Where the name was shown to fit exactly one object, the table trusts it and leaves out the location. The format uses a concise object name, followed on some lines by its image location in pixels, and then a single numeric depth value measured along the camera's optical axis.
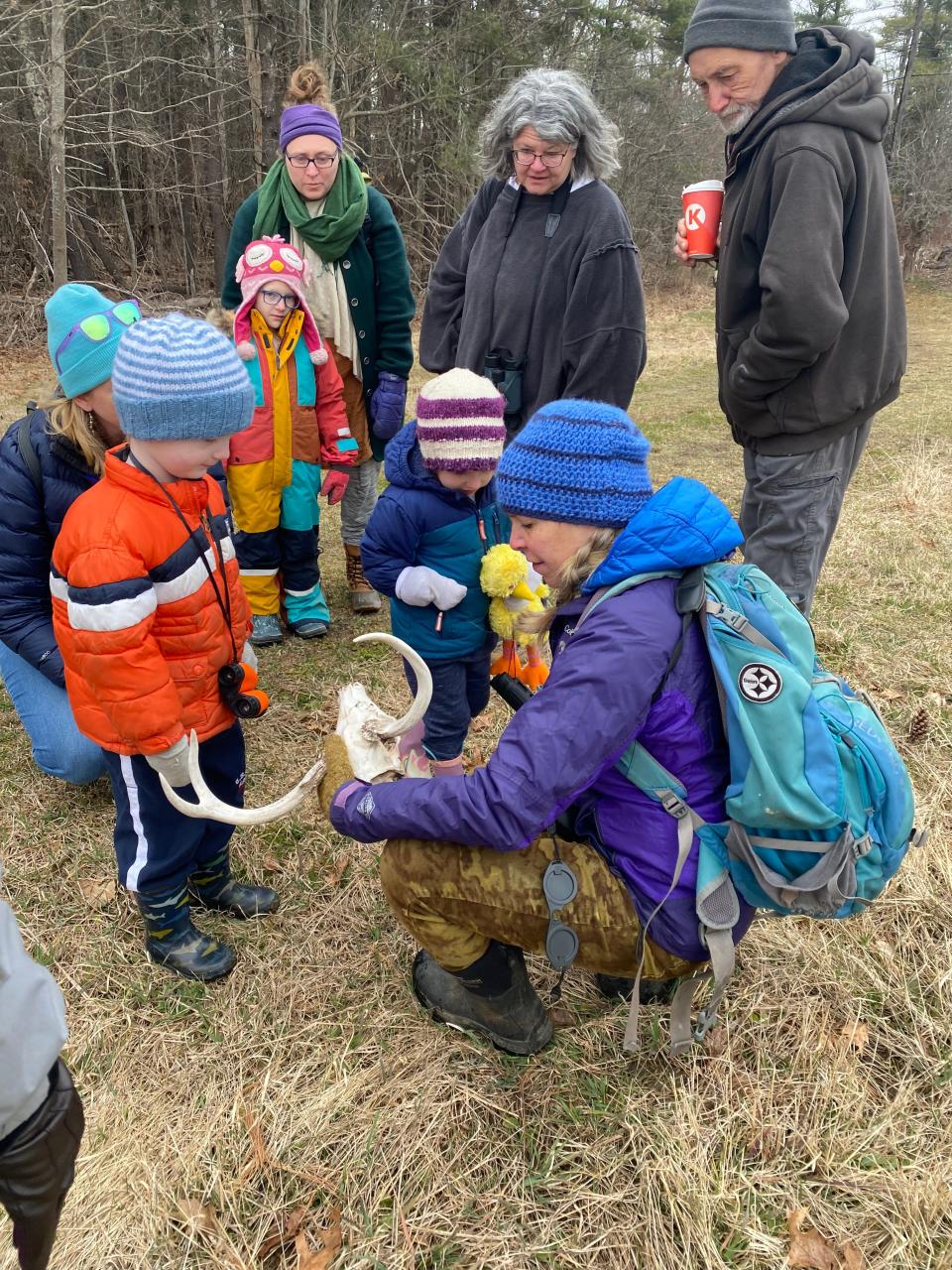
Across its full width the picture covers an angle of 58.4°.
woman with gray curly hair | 3.24
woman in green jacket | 3.87
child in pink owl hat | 3.79
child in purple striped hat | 2.76
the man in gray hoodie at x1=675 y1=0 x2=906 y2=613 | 2.77
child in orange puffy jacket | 2.07
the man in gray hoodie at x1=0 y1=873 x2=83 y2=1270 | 1.28
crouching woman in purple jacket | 1.72
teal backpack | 1.69
